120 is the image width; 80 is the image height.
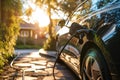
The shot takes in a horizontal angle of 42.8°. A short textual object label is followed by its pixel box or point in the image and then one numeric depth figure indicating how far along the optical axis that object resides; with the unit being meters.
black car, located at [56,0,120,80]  1.72
